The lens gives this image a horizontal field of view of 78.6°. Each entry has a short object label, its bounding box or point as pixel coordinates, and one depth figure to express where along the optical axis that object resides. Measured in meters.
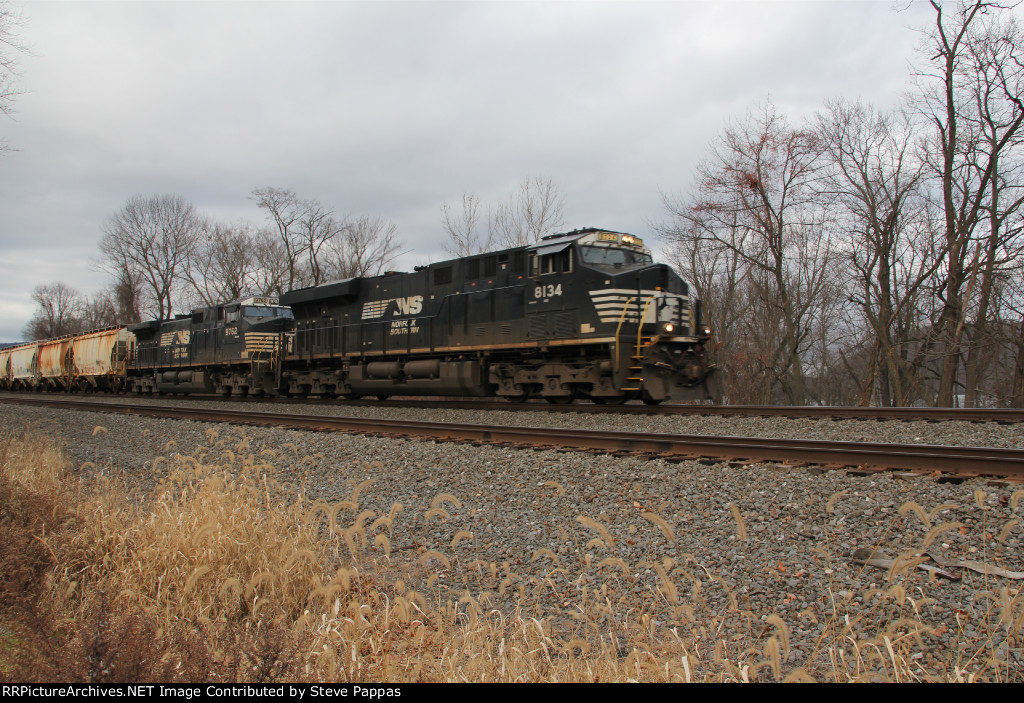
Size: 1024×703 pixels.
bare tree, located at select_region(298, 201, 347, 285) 44.97
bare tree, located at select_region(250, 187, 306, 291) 44.72
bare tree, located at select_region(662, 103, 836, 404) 23.92
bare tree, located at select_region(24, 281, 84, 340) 85.66
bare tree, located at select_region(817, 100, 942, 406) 21.44
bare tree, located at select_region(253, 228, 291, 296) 47.94
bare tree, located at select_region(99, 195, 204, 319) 52.34
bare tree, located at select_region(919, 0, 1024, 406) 18.66
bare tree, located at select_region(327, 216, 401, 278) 45.47
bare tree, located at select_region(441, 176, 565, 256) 32.83
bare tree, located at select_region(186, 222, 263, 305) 49.50
